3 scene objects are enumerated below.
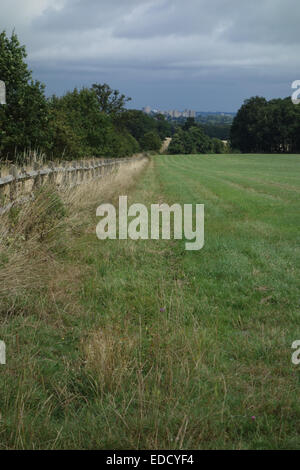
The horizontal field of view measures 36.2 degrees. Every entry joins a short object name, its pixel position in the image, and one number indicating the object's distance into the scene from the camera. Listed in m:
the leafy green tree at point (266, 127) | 104.06
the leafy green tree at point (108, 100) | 69.81
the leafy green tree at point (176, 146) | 137.25
